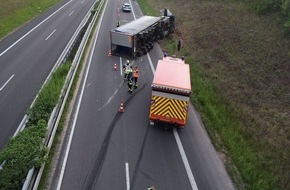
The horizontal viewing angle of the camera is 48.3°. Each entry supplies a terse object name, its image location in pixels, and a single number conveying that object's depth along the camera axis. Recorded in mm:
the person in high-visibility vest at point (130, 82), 22203
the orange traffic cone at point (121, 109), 19750
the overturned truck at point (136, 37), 28531
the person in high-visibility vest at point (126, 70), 23467
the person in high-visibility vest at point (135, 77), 22883
